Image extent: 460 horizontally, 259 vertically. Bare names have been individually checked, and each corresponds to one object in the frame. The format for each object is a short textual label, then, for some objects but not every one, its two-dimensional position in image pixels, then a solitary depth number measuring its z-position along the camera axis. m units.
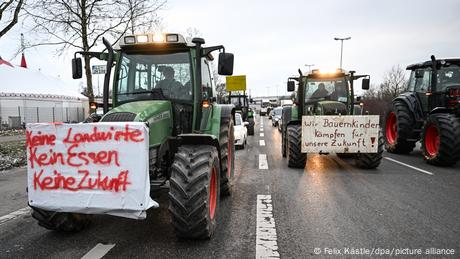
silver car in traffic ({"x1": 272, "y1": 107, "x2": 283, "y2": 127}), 26.44
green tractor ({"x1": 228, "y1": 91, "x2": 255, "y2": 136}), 19.73
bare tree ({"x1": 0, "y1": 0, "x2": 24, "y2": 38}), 10.29
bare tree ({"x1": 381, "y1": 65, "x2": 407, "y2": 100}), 33.97
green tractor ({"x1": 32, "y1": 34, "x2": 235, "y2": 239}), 3.75
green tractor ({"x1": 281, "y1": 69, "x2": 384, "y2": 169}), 9.47
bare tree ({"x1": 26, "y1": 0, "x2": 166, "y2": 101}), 12.55
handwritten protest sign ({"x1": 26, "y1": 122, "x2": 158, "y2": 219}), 3.51
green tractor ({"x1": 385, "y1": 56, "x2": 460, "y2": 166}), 8.21
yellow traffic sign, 26.28
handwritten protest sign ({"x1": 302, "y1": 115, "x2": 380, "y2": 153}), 8.21
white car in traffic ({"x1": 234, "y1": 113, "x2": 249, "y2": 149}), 13.06
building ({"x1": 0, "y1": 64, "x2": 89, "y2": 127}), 28.72
